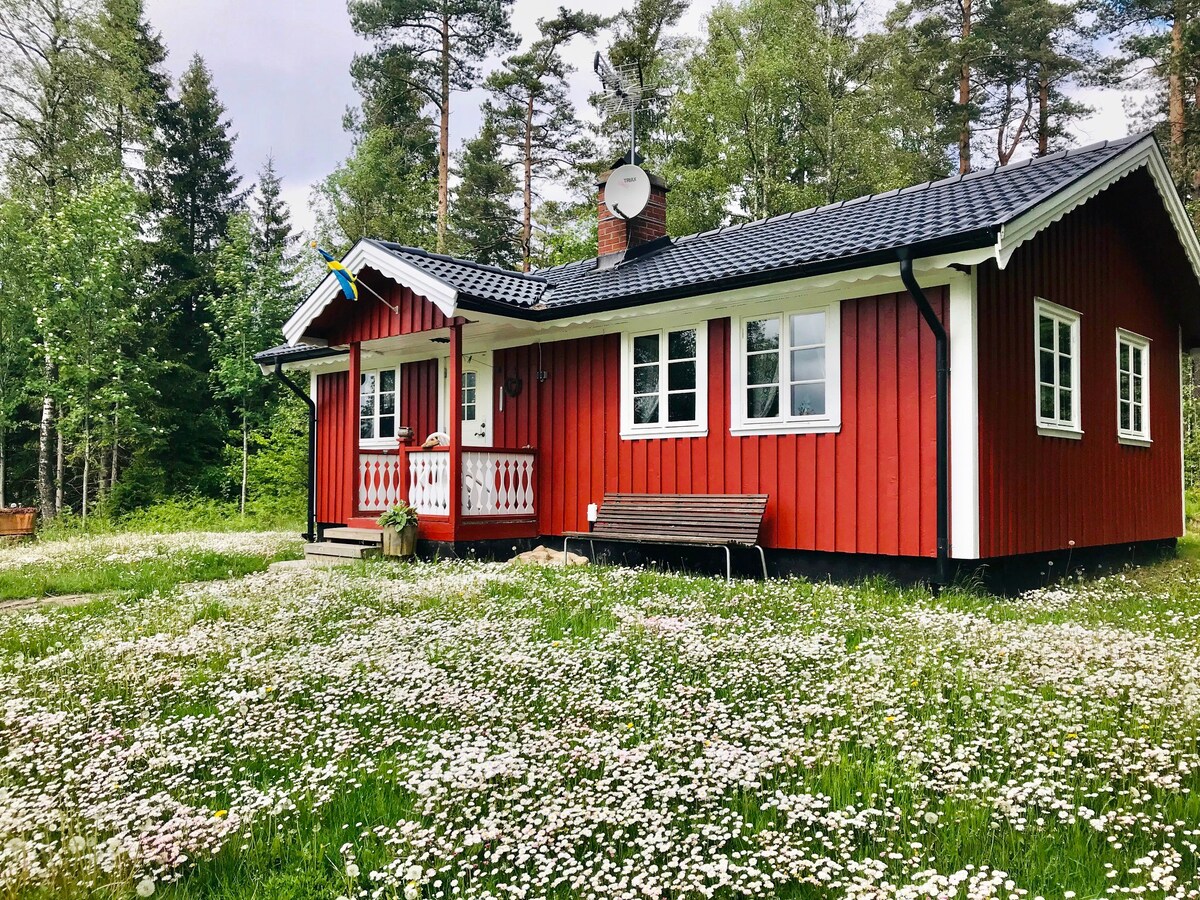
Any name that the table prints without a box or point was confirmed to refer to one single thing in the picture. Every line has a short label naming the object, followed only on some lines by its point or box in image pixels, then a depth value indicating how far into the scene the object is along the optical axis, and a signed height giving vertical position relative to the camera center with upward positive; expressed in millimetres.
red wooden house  7059 +1093
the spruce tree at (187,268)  21781 +5918
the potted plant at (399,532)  9398 -734
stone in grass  8870 -1014
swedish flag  9711 +2313
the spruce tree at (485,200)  24484 +8275
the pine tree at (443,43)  22656 +12252
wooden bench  7917 -553
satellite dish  11562 +3977
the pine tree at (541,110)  24047 +11102
